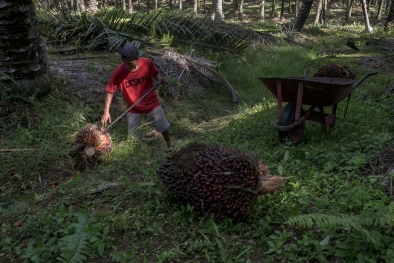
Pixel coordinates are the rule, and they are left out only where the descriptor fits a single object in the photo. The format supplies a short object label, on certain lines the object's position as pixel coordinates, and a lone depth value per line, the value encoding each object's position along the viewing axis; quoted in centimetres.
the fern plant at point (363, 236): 248
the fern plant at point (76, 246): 264
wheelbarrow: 471
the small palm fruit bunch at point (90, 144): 514
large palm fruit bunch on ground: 311
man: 534
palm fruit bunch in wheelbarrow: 727
